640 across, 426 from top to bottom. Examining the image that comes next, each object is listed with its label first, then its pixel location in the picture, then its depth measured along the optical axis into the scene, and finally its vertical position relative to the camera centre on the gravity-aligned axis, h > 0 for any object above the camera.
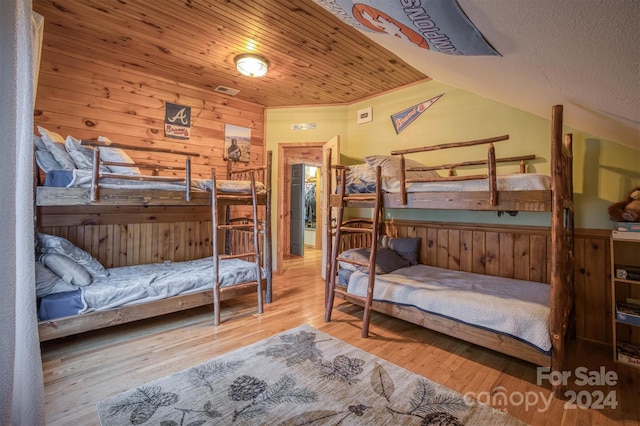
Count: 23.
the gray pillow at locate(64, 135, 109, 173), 2.46 +0.49
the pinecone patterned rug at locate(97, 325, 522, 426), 1.57 -1.12
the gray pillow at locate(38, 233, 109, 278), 2.56 -0.36
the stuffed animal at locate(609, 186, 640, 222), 2.15 +0.01
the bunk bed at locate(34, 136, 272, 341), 2.29 -0.36
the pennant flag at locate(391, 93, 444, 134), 3.68 +1.30
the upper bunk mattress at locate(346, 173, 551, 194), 1.92 +0.21
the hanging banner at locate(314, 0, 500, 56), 1.12 +0.83
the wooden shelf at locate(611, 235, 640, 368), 2.32 -0.64
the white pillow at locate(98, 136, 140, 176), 2.69 +0.51
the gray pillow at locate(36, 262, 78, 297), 2.16 -0.55
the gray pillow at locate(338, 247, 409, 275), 3.04 -0.53
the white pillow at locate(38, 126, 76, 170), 2.39 +0.51
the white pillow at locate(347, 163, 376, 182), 2.81 +0.39
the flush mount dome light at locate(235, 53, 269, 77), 3.15 +1.63
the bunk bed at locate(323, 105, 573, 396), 1.81 -0.61
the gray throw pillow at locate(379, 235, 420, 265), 3.47 -0.44
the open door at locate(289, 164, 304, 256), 6.60 +0.03
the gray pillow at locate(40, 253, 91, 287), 2.34 -0.46
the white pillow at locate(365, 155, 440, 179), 2.82 +0.47
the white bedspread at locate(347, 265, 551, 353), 1.91 -0.68
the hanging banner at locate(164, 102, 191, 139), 3.75 +1.20
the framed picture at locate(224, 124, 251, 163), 4.29 +1.04
